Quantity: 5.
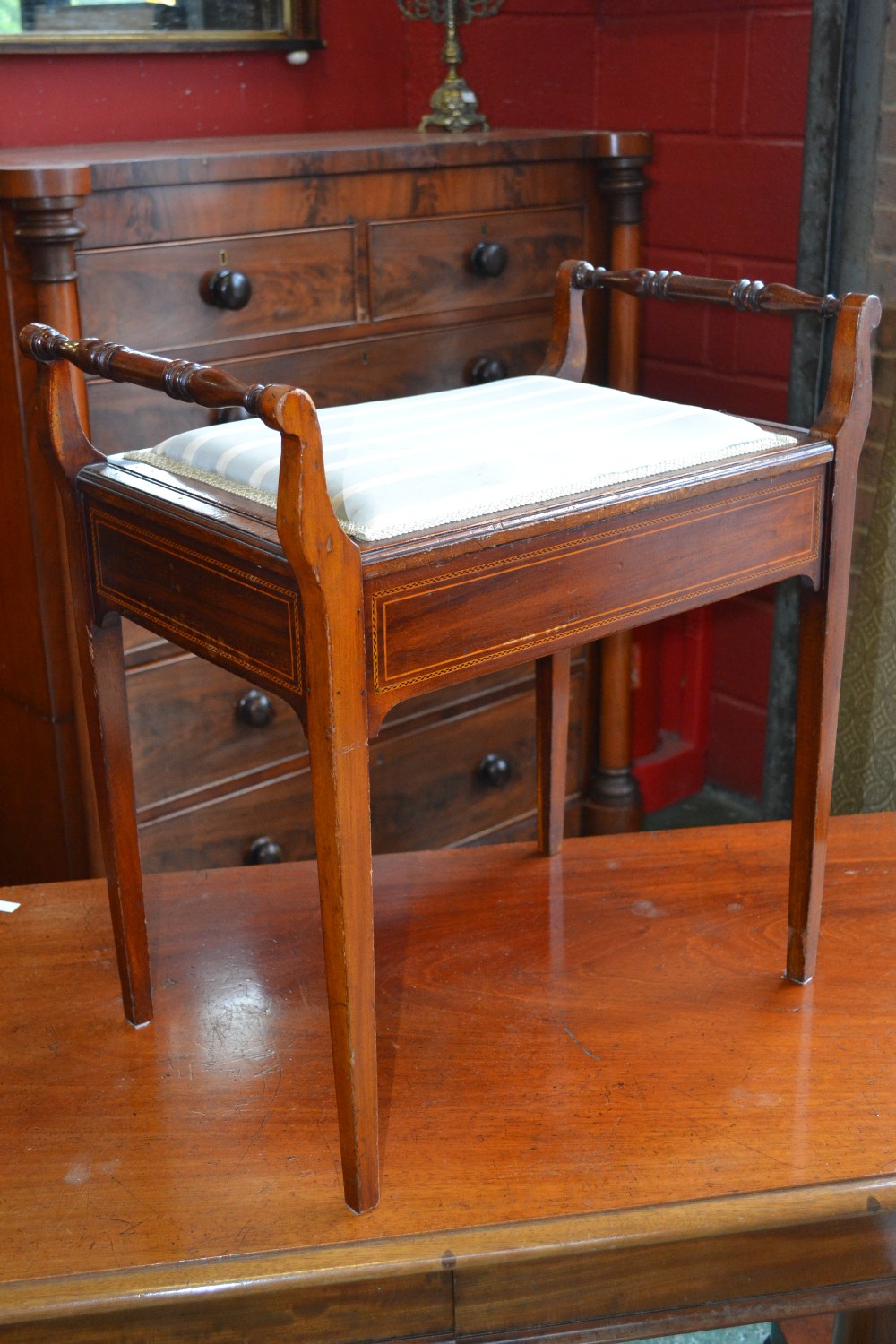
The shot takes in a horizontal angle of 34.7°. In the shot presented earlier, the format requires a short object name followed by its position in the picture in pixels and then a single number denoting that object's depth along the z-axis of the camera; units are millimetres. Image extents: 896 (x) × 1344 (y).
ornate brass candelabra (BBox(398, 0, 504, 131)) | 2018
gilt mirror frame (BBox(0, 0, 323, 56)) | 1886
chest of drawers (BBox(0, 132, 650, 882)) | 1539
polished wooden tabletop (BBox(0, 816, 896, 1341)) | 1026
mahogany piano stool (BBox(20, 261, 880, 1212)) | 930
